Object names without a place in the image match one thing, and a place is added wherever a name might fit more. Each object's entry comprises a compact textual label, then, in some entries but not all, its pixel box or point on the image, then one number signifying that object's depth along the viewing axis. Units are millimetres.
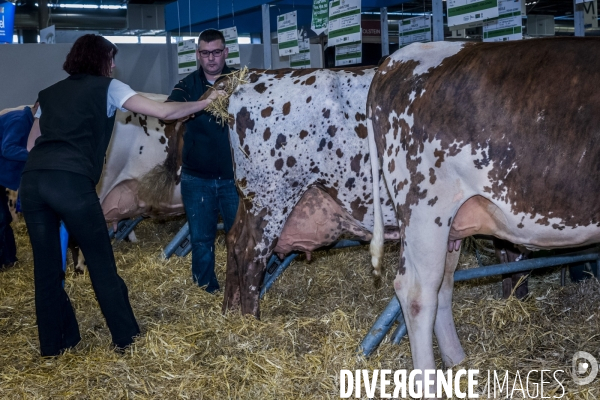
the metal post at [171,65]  10719
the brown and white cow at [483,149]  2637
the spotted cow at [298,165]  3828
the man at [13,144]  4988
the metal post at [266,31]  7234
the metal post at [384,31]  6102
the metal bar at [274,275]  4654
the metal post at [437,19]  4711
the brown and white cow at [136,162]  5793
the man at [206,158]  4660
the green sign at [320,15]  6238
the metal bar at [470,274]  3307
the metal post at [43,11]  17547
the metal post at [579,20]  4172
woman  3484
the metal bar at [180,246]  5934
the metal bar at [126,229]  7125
